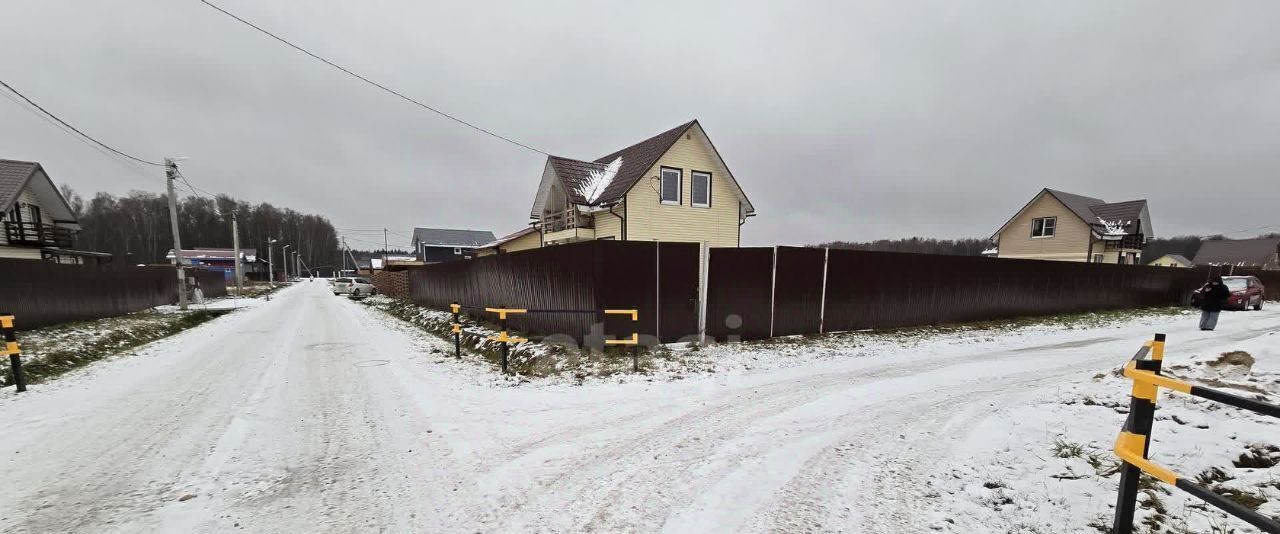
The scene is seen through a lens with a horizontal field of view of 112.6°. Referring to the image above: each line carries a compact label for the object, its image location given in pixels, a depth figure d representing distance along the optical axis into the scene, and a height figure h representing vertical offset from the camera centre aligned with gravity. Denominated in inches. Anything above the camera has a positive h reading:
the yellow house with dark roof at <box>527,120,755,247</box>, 652.1 +94.0
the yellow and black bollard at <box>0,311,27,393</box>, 233.3 -54.4
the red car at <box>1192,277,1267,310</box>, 614.2 -56.4
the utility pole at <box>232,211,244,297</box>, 1269.7 -71.5
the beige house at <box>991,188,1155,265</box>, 1053.8 +61.4
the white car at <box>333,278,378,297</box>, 1167.6 -99.1
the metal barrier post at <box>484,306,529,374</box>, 264.8 -51.2
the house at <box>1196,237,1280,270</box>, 2112.5 +3.4
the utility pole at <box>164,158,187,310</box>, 725.9 +90.6
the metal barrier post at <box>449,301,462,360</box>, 315.6 -64.3
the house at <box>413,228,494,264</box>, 2118.6 +44.5
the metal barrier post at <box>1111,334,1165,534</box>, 85.4 -35.5
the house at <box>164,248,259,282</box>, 2687.0 -42.6
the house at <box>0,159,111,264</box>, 808.3 +77.8
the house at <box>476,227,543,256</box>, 927.7 +25.7
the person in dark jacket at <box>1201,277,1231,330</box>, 382.1 -43.1
